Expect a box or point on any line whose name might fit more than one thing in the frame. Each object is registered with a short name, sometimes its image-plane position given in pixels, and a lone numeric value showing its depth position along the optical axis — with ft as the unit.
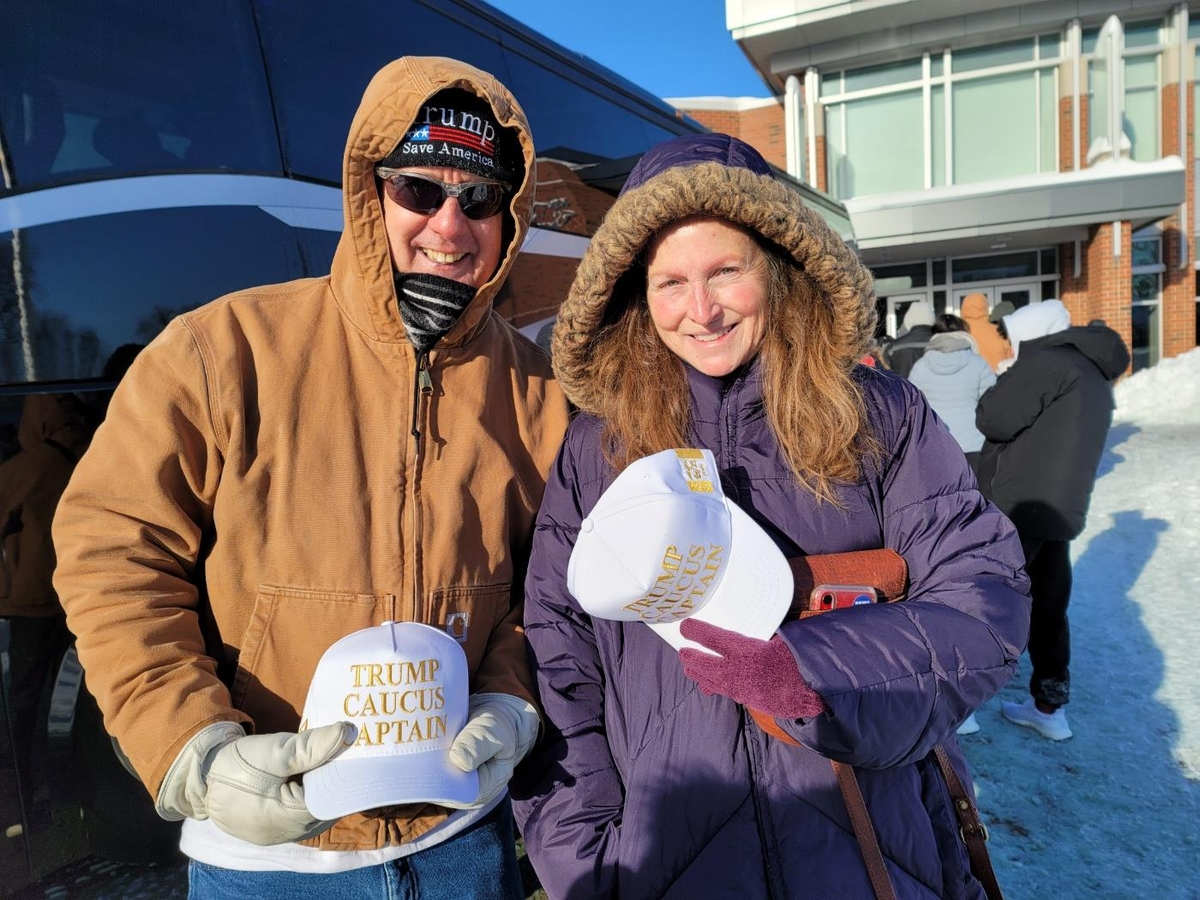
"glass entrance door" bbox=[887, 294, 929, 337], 54.49
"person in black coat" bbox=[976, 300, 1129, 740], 11.98
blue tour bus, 5.50
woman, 3.97
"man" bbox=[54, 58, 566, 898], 4.02
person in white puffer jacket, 17.40
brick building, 45.27
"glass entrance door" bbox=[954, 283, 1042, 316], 51.55
